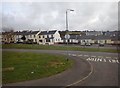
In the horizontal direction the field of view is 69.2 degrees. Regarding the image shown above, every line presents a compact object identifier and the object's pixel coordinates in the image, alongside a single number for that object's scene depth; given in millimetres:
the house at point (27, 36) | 50211
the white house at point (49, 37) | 46151
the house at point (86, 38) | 45431
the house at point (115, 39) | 41645
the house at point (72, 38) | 48980
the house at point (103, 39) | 43017
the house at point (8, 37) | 53802
